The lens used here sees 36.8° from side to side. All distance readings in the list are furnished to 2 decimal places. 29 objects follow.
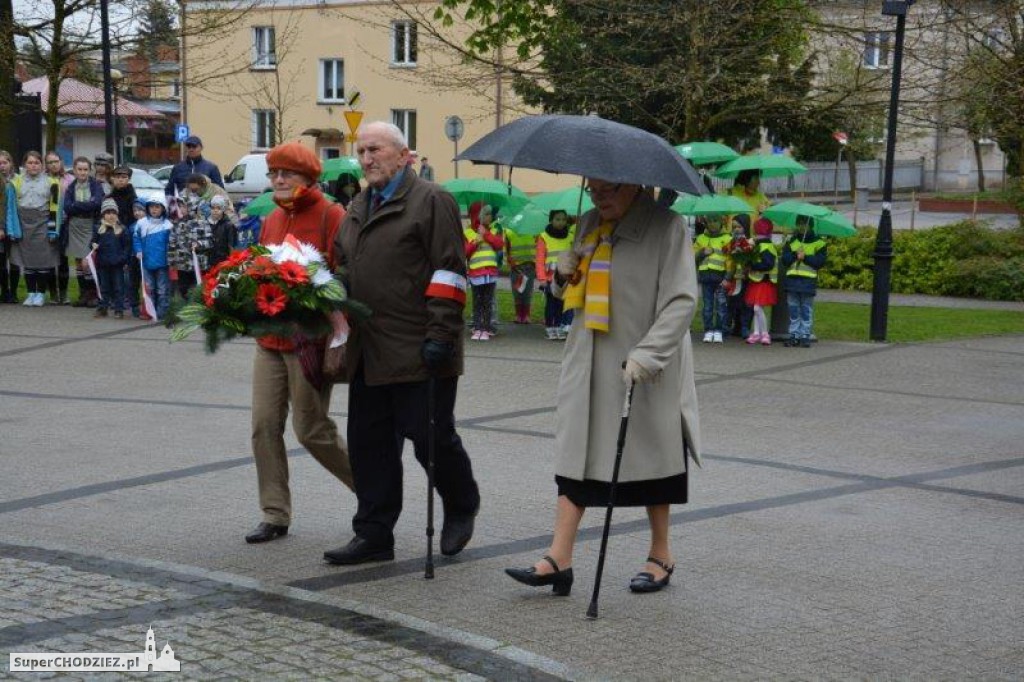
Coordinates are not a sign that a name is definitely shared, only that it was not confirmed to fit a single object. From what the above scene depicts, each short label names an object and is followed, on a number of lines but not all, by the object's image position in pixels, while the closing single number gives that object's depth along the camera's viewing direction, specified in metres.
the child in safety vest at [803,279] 16.28
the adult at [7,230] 18.89
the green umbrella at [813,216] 16.27
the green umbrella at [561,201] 15.70
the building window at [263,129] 57.16
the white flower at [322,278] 6.57
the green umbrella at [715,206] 15.49
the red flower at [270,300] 6.58
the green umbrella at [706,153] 18.92
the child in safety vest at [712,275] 16.73
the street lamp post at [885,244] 16.55
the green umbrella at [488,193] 16.89
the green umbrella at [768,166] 17.36
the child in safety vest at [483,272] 16.62
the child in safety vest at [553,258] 16.56
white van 41.41
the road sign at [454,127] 37.81
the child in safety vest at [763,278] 16.48
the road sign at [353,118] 25.33
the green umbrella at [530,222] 16.70
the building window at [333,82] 57.75
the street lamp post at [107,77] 22.45
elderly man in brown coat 6.72
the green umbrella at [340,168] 17.48
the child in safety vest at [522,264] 17.48
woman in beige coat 6.41
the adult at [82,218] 18.58
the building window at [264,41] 50.72
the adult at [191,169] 18.89
